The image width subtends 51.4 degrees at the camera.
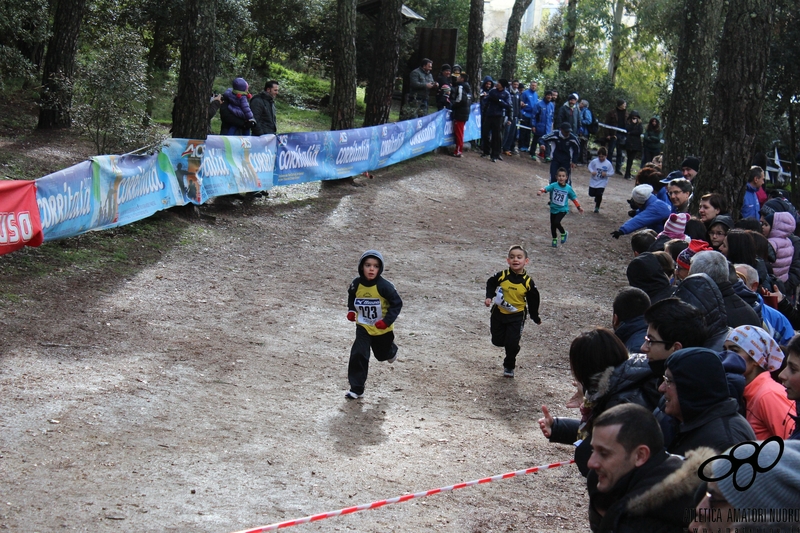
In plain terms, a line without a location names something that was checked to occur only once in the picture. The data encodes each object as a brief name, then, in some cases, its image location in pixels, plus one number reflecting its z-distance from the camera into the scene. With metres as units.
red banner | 9.77
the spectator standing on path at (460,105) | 23.59
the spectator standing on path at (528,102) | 26.22
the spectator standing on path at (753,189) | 12.65
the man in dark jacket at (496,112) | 23.05
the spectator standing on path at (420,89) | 23.23
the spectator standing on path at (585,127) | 26.98
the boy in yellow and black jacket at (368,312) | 8.35
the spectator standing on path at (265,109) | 17.03
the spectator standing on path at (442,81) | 23.53
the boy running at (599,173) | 18.53
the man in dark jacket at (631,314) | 5.77
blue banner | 11.27
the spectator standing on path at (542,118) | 26.00
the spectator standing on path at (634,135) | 25.56
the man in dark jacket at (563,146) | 18.52
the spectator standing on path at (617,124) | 26.72
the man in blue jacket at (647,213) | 11.66
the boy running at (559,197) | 15.44
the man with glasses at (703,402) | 3.69
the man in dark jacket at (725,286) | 6.17
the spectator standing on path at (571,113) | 25.28
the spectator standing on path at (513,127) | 25.22
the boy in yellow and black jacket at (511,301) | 9.29
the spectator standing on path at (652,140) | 25.16
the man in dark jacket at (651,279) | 6.73
